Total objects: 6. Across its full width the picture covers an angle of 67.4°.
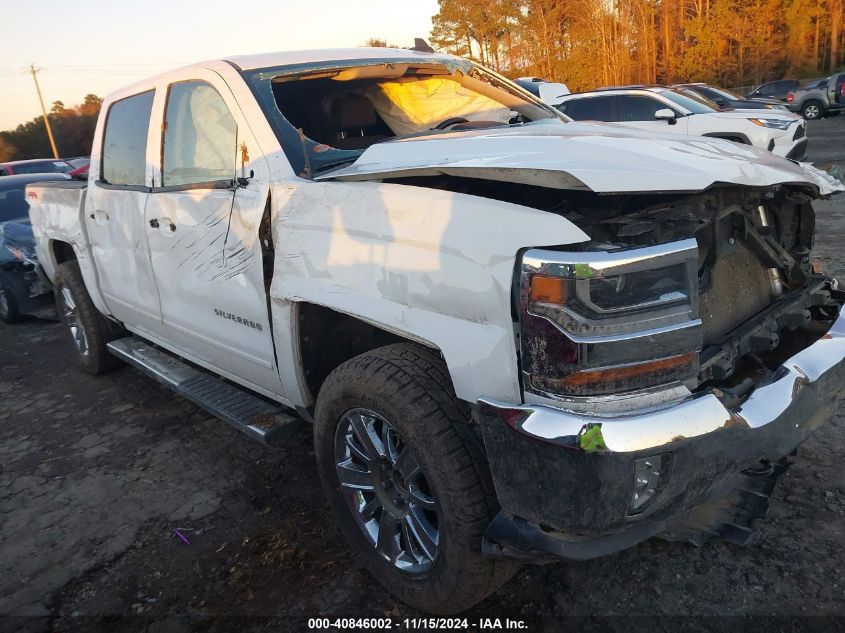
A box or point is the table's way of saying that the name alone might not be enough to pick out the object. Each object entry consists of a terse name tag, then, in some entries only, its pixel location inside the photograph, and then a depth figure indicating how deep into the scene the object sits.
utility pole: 46.03
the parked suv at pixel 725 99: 12.86
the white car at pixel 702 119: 10.77
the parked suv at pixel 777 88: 27.00
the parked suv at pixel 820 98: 23.58
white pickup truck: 1.67
